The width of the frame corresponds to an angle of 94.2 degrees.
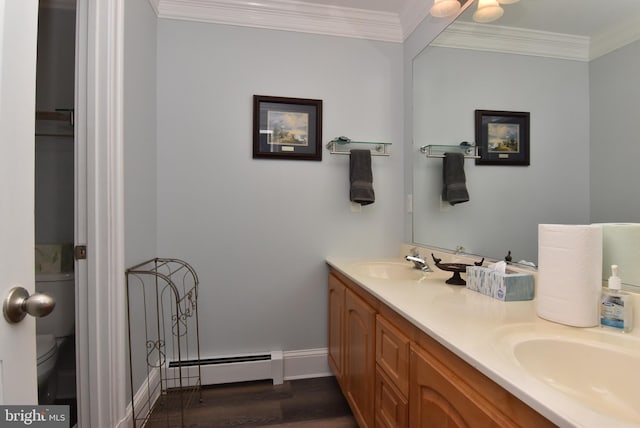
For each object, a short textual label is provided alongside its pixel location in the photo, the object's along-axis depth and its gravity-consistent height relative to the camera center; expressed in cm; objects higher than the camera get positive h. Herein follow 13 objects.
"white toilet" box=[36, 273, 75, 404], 143 -52
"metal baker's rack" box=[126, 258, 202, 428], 149 -74
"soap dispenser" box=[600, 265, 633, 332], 80 -26
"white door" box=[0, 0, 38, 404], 53 +6
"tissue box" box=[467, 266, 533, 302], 106 -27
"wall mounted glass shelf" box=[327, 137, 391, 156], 198 +46
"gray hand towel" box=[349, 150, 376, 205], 192 +23
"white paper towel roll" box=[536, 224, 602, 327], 82 -18
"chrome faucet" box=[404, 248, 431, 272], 161 -28
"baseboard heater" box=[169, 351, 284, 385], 181 -96
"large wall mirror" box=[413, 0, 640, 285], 95 +40
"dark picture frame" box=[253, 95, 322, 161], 191 +55
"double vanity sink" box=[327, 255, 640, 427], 50 -32
